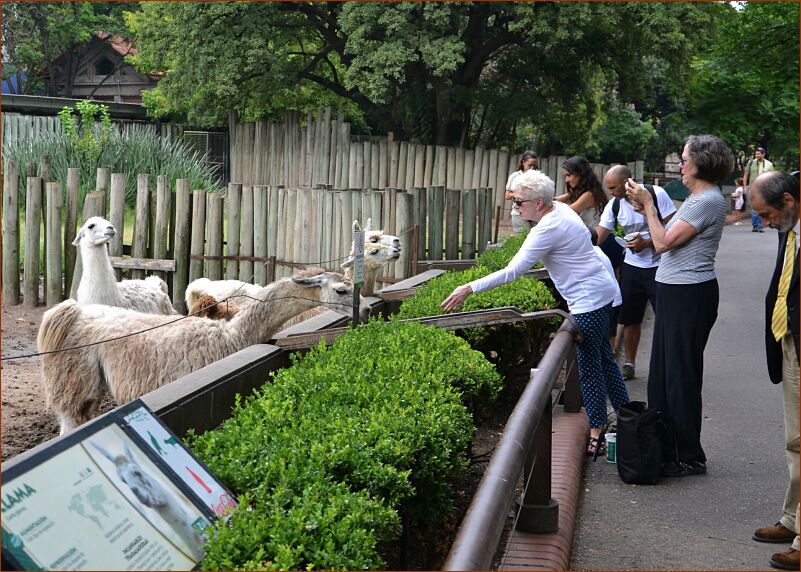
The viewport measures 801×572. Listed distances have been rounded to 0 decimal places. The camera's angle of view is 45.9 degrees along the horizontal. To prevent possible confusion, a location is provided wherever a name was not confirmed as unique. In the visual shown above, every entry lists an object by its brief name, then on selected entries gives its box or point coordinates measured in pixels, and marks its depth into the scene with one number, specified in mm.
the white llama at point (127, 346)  6824
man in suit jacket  4750
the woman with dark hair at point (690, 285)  5844
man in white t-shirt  8258
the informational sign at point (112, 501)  2625
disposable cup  6352
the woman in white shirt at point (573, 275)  6133
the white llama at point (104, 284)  9695
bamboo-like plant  18359
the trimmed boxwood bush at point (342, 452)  2959
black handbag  5863
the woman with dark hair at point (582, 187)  8906
